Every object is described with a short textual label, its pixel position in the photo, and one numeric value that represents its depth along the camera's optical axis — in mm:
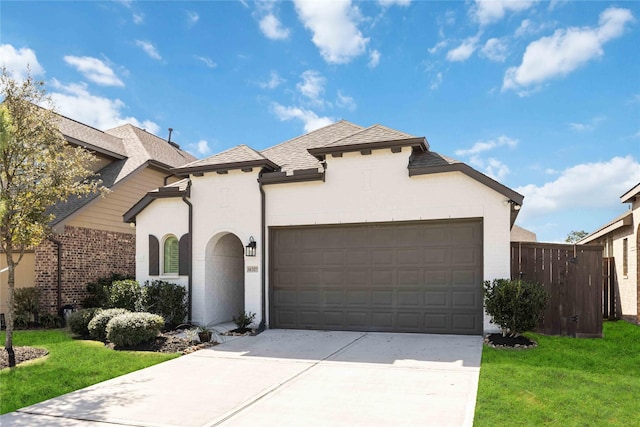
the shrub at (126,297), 12938
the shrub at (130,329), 10344
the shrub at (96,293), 15453
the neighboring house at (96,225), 14875
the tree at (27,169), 9148
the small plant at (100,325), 11211
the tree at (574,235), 52312
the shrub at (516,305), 9695
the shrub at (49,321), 14047
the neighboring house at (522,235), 36750
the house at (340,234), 11164
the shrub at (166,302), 12586
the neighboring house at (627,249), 13719
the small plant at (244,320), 12289
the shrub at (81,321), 11836
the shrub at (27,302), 14031
